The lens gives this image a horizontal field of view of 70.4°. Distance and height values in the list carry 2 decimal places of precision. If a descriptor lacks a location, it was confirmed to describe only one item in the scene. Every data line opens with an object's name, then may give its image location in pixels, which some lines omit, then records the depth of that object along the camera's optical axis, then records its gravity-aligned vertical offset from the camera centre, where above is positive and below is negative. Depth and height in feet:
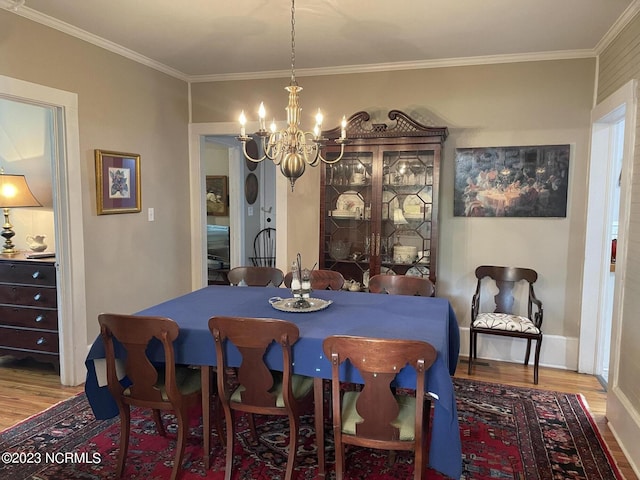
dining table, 6.21 -2.00
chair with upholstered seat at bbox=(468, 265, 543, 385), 11.55 -2.87
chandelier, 7.93 +1.18
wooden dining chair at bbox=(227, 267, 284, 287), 11.28 -1.77
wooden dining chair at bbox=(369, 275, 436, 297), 10.23 -1.80
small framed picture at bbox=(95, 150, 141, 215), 11.46 +0.56
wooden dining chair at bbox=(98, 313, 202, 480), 6.76 -2.71
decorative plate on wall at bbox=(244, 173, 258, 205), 21.25 +0.80
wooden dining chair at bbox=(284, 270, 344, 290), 10.92 -1.78
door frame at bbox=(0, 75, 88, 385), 10.49 -0.72
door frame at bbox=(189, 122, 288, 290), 14.47 +0.14
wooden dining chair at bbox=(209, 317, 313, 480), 6.52 -2.62
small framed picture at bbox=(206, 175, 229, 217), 21.09 +0.40
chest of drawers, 11.35 -2.74
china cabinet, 12.26 +0.18
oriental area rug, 7.57 -4.42
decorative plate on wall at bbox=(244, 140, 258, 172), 21.43 +2.57
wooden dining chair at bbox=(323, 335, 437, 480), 5.91 -2.65
